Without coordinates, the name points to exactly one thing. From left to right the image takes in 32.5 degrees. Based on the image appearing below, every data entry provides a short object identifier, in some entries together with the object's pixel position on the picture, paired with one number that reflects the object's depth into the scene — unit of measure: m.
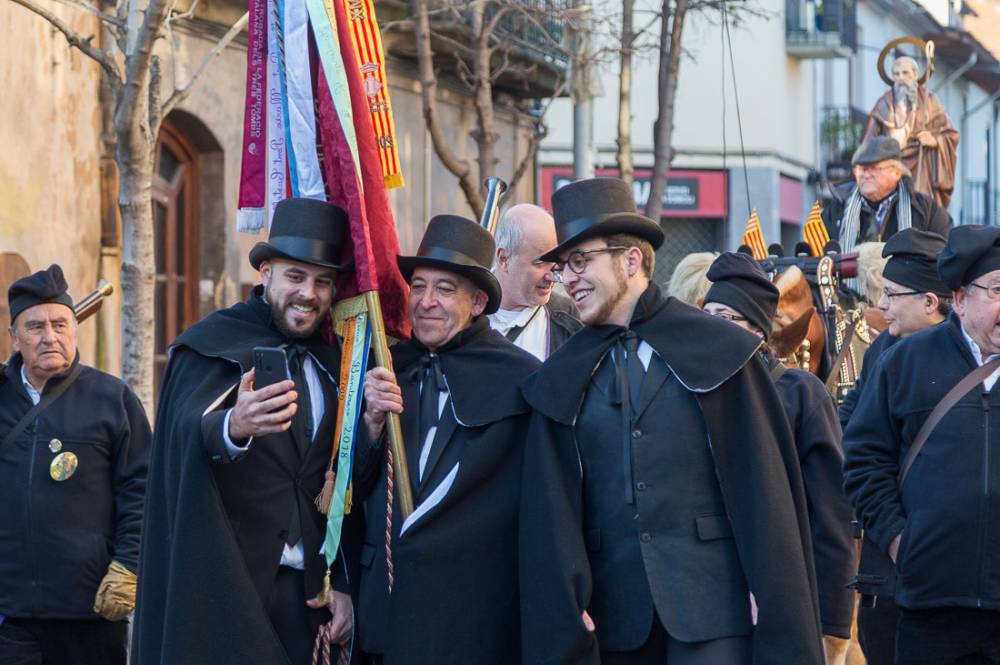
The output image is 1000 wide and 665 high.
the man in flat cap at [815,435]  6.97
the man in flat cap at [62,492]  7.19
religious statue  13.58
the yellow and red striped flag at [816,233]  11.27
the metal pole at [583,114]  18.00
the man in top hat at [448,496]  5.62
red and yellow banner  6.14
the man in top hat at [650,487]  5.13
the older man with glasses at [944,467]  5.96
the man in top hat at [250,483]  5.58
